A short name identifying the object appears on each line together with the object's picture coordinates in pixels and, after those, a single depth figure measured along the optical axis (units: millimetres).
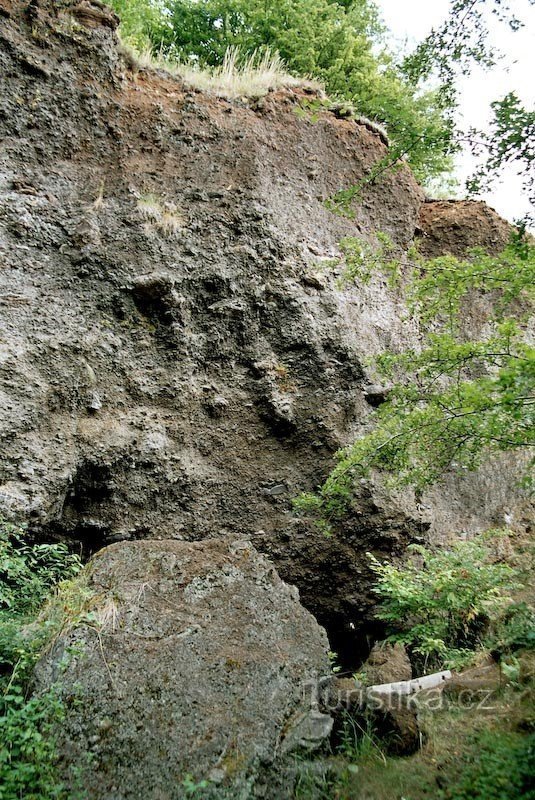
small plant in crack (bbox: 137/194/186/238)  6902
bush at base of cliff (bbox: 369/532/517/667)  5492
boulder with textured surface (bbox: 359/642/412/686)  4891
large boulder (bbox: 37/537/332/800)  3252
